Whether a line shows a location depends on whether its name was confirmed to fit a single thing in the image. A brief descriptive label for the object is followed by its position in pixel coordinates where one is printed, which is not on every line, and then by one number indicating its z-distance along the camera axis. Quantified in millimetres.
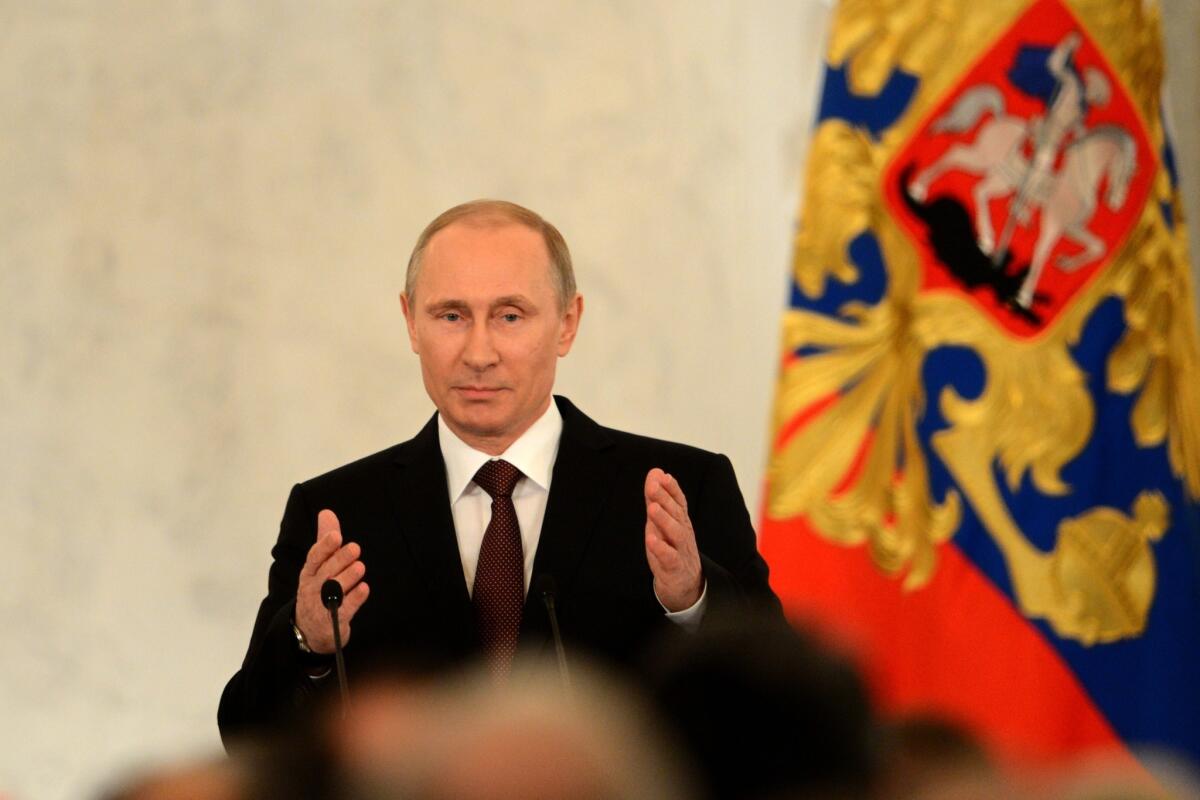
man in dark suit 9920
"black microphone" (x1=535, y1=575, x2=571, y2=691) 9657
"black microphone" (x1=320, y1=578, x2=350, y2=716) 9695
